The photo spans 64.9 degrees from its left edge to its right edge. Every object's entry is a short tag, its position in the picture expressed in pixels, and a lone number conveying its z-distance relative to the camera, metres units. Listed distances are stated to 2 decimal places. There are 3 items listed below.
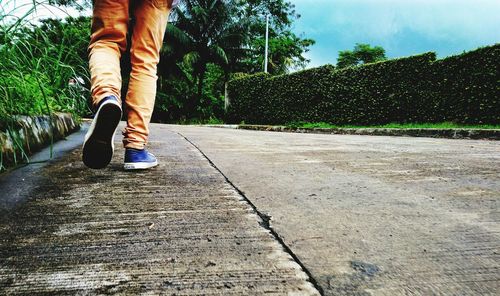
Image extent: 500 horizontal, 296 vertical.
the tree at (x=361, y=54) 35.41
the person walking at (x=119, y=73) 1.74
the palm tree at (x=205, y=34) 23.23
